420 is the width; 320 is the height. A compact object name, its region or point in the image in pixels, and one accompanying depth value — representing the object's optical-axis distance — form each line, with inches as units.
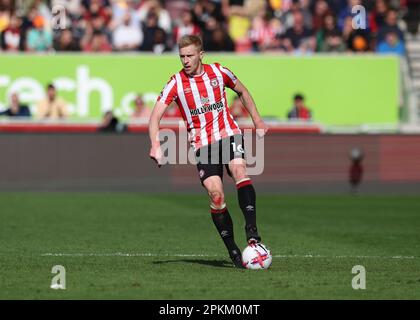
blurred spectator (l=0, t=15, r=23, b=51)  1085.1
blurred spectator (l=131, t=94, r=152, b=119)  1056.2
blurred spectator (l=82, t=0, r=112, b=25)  1108.6
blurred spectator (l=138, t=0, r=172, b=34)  1117.7
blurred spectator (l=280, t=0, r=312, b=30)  1135.6
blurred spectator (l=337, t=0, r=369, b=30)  1131.9
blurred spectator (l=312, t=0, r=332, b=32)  1122.0
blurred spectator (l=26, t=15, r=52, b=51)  1087.0
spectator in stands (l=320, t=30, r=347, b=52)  1113.4
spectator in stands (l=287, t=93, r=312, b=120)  1058.7
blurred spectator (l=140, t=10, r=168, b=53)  1093.1
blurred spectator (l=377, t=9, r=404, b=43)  1133.1
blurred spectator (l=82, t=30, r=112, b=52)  1096.8
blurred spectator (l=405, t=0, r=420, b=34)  1175.0
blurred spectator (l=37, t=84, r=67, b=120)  1040.2
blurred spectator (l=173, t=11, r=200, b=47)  1072.8
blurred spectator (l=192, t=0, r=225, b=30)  1095.0
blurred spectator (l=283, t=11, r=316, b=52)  1123.8
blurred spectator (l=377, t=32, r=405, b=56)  1140.5
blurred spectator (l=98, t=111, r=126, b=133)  1015.6
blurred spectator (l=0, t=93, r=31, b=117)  1031.0
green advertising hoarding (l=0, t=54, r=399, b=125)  1074.1
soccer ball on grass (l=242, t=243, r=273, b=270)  453.1
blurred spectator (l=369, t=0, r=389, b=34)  1140.5
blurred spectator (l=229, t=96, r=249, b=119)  1042.1
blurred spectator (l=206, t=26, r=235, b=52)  1077.1
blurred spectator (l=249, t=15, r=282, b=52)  1123.9
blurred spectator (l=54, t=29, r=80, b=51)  1088.2
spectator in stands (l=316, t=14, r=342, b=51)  1107.9
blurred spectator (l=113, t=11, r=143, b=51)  1105.4
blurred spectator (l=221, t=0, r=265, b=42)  1149.7
